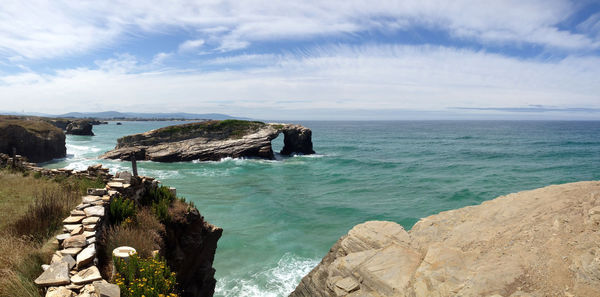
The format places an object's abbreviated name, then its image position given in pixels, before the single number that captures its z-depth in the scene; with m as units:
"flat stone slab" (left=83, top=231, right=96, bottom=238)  6.60
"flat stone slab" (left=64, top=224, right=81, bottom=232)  6.83
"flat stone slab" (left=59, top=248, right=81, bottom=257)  5.86
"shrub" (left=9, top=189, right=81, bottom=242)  7.09
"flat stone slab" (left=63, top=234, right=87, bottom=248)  6.13
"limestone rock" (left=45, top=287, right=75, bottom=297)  4.63
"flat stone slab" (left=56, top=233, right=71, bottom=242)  6.41
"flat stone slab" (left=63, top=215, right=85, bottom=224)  7.15
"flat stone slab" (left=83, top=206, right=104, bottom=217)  7.61
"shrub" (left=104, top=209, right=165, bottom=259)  7.11
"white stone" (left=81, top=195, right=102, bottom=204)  8.29
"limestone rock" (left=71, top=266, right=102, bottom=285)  5.11
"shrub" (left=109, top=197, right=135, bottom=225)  8.44
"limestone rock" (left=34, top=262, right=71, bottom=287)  4.96
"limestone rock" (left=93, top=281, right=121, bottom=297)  4.69
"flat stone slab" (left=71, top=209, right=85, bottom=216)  7.63
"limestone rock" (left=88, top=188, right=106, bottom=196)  8.95
